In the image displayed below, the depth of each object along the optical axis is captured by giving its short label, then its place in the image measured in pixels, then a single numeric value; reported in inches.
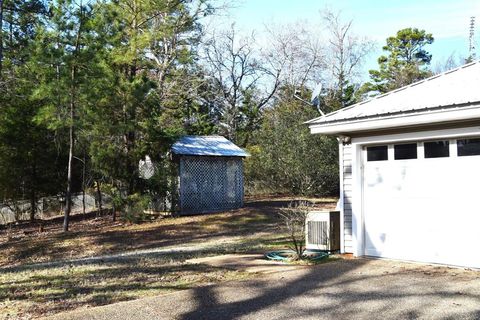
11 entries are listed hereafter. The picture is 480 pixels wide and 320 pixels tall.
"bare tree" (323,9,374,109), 1423.0
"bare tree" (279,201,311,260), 354.8
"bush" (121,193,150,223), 621.3
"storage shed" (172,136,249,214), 711.7
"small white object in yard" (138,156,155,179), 720.3
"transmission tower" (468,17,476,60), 1381.6
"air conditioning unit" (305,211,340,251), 366.3
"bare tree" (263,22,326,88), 1405.0
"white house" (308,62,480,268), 295.0
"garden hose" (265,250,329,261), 347.4
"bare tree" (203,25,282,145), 1352.1
